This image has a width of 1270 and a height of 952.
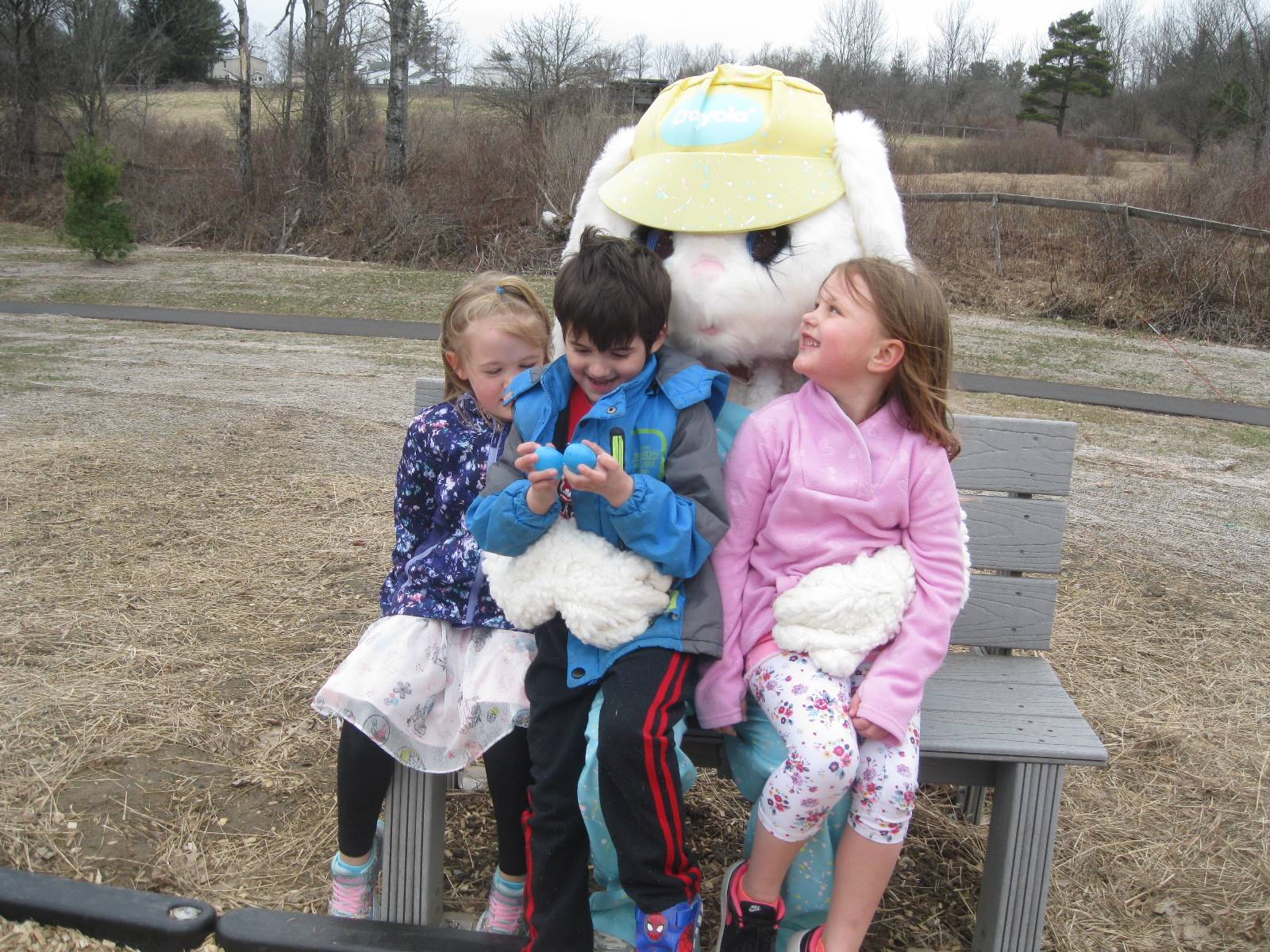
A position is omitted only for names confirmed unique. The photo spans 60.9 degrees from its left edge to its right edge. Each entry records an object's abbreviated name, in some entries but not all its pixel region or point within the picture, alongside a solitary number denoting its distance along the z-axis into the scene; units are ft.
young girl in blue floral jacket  6.97
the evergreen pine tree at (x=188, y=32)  104.47
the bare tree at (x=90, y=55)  71.05
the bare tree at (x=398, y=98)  56.90
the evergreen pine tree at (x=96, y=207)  46.39
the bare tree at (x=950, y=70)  129.08
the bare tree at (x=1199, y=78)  98.07
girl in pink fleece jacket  6.33
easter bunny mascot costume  7.46
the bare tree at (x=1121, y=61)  132.26
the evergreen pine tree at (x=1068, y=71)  138.51
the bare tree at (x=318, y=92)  60.08
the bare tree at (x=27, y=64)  70.23
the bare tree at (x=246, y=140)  59.93
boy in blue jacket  6.26
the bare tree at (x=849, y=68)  97.59
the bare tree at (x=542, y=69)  73.10
